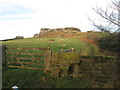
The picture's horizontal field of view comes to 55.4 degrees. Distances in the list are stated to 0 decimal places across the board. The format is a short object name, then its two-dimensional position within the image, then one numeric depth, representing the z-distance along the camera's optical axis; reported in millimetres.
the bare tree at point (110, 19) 5806
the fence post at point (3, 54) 8862
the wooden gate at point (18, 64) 7990
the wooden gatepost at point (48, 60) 7527
